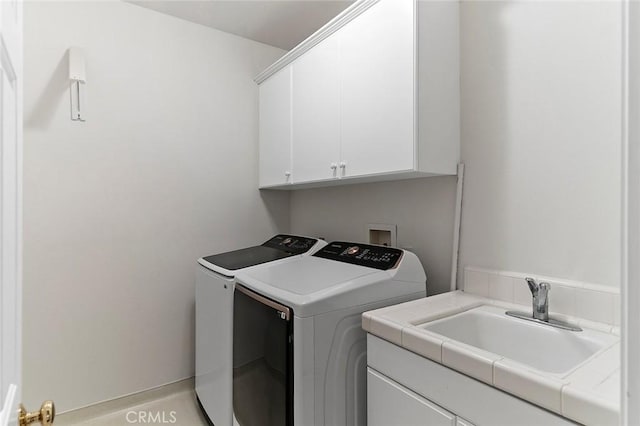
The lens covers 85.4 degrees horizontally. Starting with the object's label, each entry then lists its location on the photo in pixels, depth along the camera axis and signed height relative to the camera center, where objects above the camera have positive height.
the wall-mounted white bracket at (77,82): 1.85 +0.71
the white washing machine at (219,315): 1.67 -0.53
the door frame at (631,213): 0.37 +0.00
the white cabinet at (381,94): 1.42 +0.56
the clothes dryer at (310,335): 1.21 -0.46
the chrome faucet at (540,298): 1.20 -0.29
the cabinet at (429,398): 0.84 -0.51
